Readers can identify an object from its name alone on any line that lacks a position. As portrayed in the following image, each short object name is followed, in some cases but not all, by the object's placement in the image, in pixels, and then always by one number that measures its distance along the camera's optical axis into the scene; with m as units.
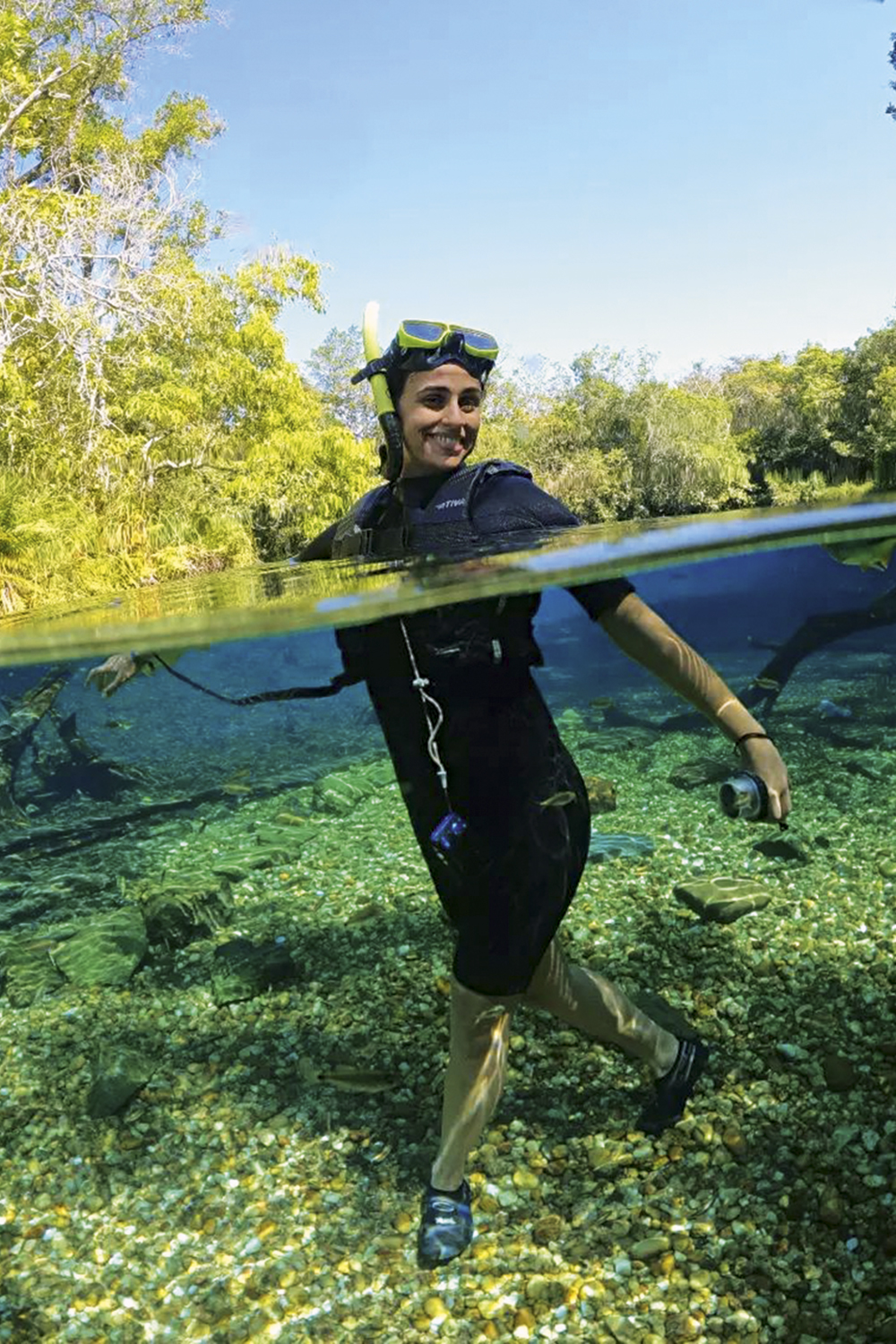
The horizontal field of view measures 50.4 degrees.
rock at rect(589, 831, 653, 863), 5.04
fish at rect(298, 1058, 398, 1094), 3.73
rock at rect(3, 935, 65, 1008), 4.73
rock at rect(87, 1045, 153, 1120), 3.91
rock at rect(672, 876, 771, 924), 4.61
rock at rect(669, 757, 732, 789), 5.71
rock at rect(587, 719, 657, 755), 6.23
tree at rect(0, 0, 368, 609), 20.72
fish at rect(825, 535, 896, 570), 6.24
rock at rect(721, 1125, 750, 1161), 3.41
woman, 2.93
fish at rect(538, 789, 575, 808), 3.00
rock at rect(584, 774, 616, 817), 5.50
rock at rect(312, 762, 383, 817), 5.63
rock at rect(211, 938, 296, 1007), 4.32
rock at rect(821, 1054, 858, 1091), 3.67
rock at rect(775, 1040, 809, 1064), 3.79
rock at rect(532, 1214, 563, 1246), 3.14
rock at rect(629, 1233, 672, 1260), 3.08
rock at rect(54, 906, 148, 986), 4.62
